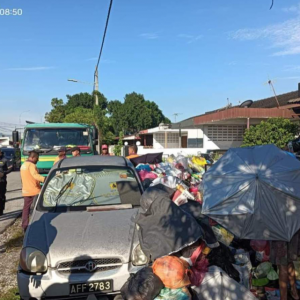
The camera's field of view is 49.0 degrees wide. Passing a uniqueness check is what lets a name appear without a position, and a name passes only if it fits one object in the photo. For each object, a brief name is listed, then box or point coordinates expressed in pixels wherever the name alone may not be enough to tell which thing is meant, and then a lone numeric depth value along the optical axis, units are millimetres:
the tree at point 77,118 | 24319
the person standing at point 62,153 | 8007
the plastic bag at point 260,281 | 3998
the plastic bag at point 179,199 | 4242
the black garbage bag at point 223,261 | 3799
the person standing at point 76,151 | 8461
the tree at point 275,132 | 15632
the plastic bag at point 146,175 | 8188
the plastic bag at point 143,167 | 9020
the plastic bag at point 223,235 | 4602
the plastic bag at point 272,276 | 3973
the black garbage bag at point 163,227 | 3344
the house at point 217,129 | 17906
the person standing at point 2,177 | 7621
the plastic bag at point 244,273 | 3860
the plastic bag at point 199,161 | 10766
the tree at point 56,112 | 44841
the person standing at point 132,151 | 9910
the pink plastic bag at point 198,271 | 3320
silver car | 3289
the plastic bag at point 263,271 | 4016
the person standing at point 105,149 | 9302
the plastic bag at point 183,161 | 9859
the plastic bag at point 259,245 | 4127
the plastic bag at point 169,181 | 6766
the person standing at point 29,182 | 6332
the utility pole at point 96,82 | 20828
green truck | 9344
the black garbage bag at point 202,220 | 3783
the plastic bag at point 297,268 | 4089
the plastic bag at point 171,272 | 2994
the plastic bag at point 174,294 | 2957
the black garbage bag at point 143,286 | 2895
